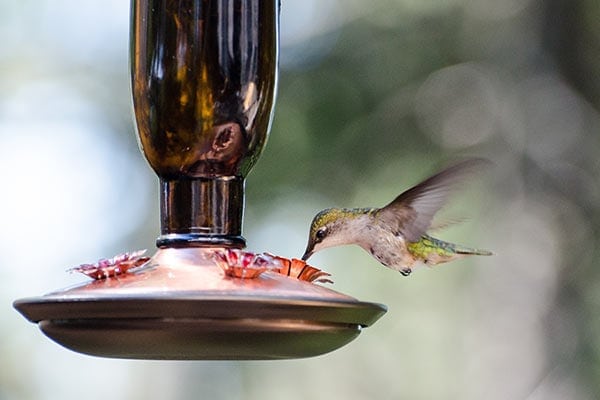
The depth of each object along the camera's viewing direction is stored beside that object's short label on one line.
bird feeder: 3.65
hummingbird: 3.97
